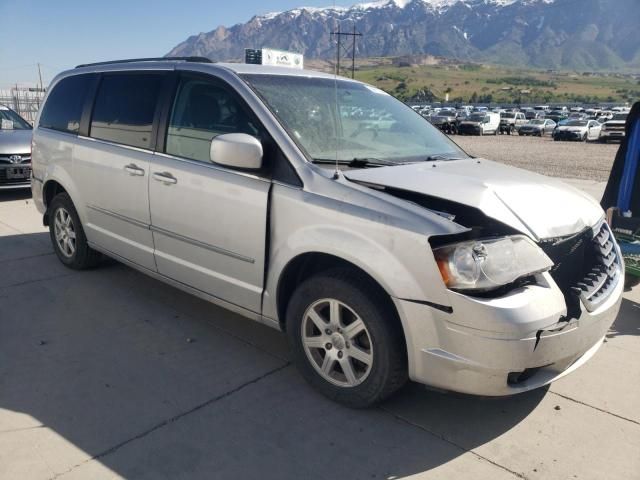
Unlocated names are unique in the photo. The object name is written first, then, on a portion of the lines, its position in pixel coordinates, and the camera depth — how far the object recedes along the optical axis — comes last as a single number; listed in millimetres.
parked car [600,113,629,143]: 31969
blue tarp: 5117
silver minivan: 2604
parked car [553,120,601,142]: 34656
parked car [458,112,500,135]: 39469
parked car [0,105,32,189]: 8711
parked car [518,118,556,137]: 41281
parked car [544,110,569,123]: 57506
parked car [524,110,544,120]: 58972
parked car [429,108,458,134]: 40094
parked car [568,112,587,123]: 55388
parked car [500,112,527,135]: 43781
